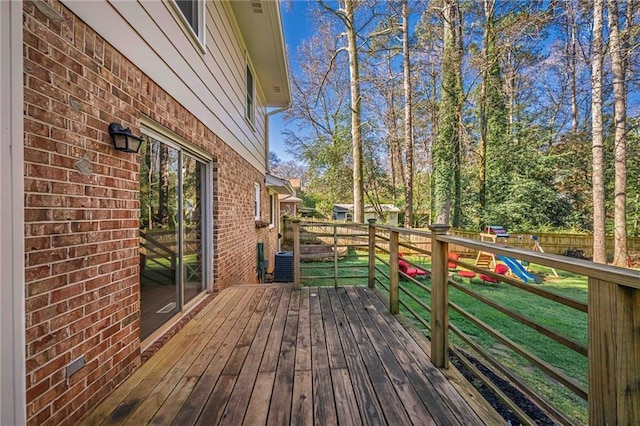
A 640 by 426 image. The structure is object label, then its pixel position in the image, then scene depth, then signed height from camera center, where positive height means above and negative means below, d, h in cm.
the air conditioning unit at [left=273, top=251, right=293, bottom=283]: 620 -125
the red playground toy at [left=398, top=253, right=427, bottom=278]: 657 -148
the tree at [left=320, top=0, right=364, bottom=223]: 905 +370
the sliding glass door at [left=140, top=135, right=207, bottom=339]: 237 -18
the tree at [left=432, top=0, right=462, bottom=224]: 1138 +394
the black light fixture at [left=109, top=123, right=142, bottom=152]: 183 +52
